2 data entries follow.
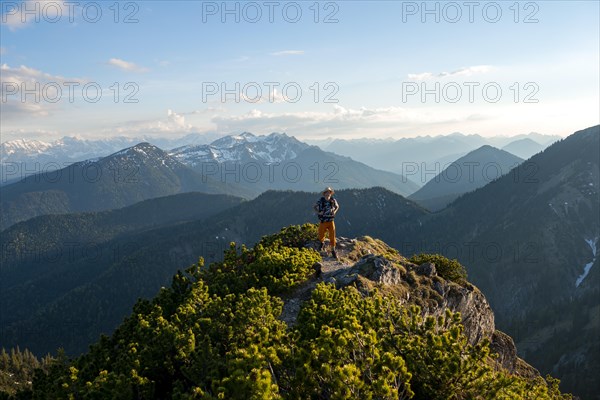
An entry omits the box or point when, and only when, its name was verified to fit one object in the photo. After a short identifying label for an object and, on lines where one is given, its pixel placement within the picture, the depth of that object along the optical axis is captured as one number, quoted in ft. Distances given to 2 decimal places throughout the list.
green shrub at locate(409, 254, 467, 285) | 118.83
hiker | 98.32
